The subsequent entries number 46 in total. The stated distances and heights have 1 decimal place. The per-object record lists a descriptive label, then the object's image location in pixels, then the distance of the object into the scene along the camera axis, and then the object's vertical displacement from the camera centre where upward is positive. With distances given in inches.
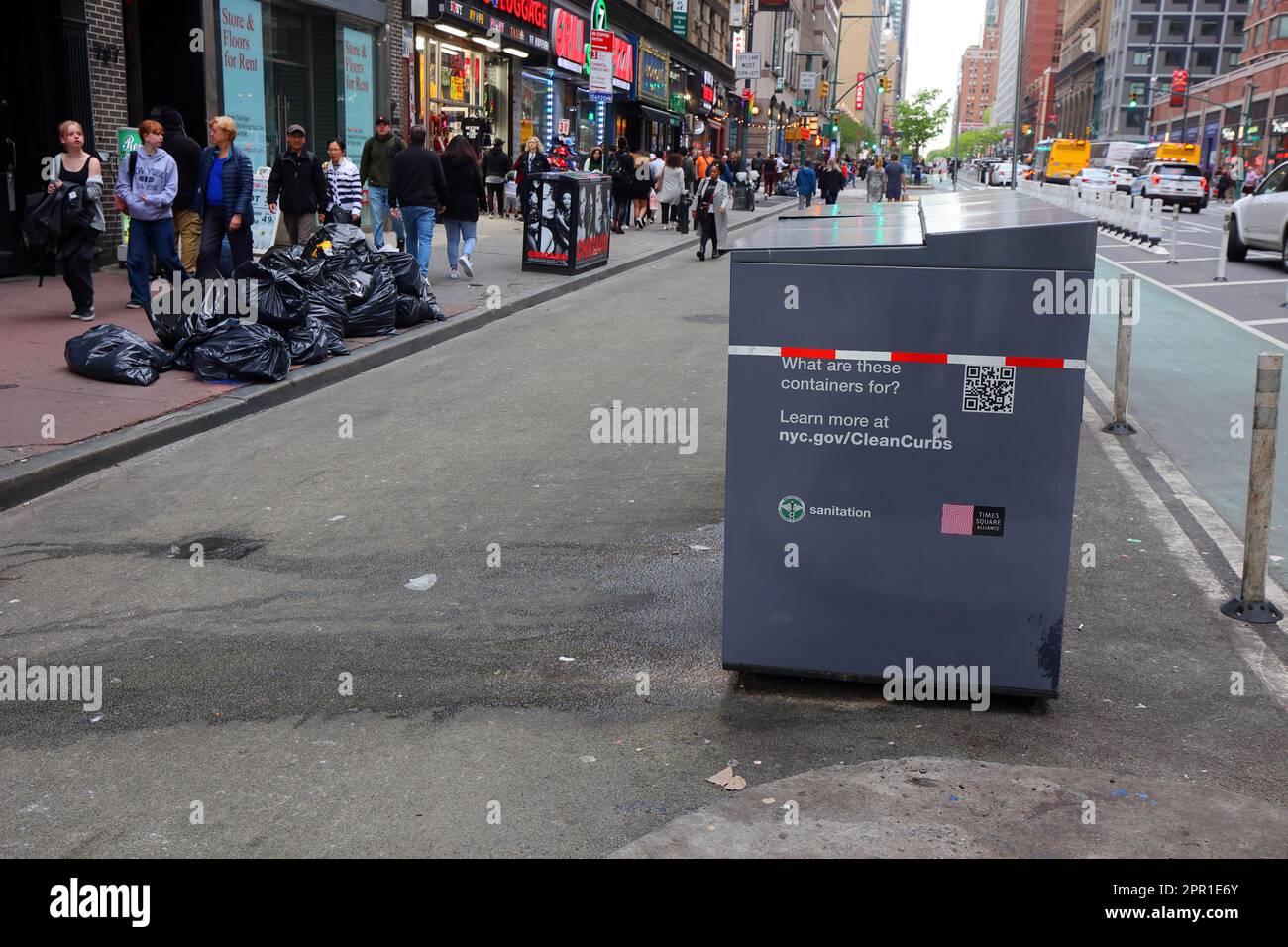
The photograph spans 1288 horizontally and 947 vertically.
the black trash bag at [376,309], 480.7 -43.8
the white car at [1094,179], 2146.9 +58.2
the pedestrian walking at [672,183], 1107.0 +17.4
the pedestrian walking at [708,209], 862.5 -3.7
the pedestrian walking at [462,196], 635.5 +1.0
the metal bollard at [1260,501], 200.7 -46.4
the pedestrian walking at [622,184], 1089.4 +15.4
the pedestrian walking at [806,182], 1418.6 +26.9
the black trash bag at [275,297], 427.2 -35.8
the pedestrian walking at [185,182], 513.7 +4.0
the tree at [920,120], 5413.4 +387.5
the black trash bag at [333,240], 482.9 -17.4
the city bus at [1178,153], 2635.3 +133.2
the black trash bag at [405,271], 520.7 -31.3
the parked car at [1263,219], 844.6 -2.5
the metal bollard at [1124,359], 342.3 -40.3
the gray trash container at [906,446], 157.2 -31.1
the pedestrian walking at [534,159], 970.7 +31.4
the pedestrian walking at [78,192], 443.2 -0.8
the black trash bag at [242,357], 389.4 -51.3
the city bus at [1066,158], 3065.9 +130.3
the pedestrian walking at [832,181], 1525.6 +31.4
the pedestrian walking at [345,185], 674.2 +5.7
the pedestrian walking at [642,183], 1111.0 +16.5
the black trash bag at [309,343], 426.6 -50.9
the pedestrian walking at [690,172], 1247.5 +31.1
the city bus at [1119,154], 3137.3 +148.8
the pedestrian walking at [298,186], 563.8 +3.9
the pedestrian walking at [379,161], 694.5 +19.4
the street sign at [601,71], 979.3 +101.9
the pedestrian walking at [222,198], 496.1 -2.3
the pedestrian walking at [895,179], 1626.5 +37.1
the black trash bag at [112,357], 371.9 -50.0
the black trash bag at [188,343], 398.0 -47.9
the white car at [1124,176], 2095.2 +62.8
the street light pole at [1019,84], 2460.6 +260.5
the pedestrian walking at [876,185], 1836.9 +33.9
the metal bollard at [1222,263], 764.2 -29.4
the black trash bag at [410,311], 507.8 -46.7
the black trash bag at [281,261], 455.5 -24.4
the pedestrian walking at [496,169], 1063.0 +25.5
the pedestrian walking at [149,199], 474.0 -2.9
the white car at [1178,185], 1732.3 +40.9
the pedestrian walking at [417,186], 593.0 +5.2
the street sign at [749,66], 2107.5 +233.1
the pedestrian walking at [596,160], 1203.9 +39.1
